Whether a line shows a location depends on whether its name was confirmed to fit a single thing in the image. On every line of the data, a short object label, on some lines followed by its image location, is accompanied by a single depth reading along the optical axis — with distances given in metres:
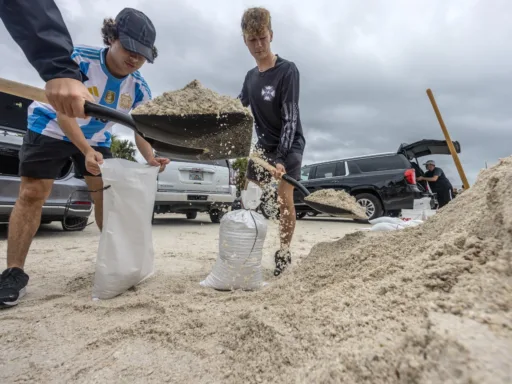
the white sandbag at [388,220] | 2.83
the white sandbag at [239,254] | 1.98
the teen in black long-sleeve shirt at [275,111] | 2.34
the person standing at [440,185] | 7.08
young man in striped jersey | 1.87
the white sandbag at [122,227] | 1.77
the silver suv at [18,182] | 3.69
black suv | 6.58
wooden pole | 3.17
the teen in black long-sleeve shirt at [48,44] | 1.16
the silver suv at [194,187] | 5.66
